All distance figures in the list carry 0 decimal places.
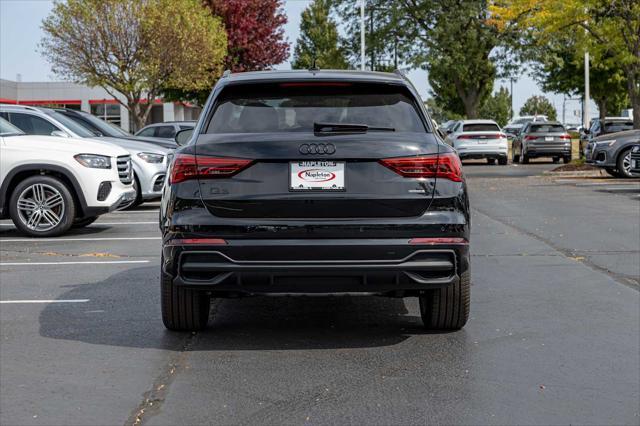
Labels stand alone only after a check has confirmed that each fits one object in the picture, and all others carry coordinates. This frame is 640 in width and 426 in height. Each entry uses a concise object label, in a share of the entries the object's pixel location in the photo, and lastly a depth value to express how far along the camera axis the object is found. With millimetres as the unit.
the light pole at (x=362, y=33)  46791
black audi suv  5898
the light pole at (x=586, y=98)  45769
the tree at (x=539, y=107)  140625
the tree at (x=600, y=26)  26969
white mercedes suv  12891
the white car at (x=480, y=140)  34875
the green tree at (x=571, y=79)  47781
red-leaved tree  52344
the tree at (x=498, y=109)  106388
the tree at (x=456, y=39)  45812
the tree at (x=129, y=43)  39250
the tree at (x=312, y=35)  92312
